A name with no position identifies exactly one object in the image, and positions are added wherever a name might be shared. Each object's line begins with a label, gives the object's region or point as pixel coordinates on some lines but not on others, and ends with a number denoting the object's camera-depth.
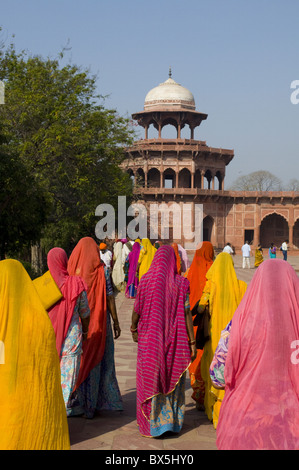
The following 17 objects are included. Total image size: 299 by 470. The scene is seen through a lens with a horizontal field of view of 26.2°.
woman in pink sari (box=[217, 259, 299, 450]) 2.79
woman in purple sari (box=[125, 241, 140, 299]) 14.23
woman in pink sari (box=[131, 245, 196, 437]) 4.80
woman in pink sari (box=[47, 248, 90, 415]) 4.82
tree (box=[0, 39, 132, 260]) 18.16
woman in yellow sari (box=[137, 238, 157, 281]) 13.31
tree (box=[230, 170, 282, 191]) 58.56
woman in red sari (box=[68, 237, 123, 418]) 5.40
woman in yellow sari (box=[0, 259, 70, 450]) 3.00
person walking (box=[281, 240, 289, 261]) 29.20
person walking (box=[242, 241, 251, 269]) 24.76
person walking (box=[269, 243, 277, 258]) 24.65
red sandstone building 41.00
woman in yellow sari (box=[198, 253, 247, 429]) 5.29
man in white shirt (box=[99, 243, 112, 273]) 14.80
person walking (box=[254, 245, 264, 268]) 23.44
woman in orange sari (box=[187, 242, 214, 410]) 6.43
